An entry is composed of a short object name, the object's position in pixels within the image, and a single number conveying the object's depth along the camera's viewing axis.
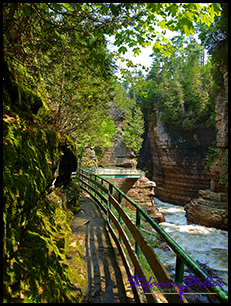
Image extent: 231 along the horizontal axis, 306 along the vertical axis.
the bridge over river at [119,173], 19.57
